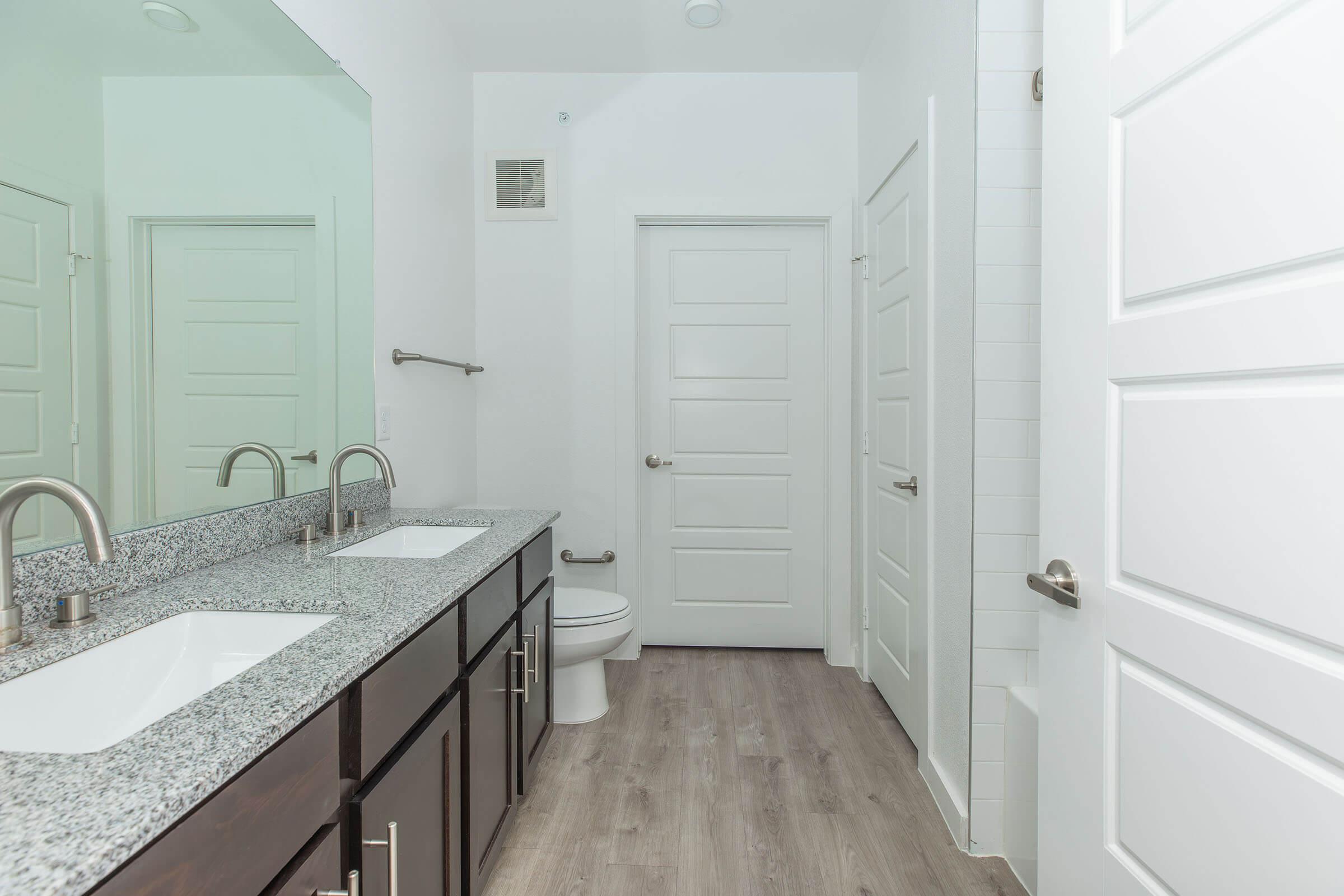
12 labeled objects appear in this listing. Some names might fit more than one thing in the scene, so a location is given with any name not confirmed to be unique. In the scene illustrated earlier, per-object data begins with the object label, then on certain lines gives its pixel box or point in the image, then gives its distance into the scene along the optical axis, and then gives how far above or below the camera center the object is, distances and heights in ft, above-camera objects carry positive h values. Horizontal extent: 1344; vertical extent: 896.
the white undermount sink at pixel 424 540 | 6.05 -1.00
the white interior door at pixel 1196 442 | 2.07 -0.04
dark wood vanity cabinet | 2.07 -1.52
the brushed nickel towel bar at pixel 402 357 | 7.25 +0.77
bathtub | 5.05 -2.70
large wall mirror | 3.25 +1.05
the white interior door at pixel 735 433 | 10.14 -0.06
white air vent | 9.86 +3.46
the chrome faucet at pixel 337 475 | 5.57 -0.38
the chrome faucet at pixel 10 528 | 2.54 -0.37
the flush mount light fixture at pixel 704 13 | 8.16 +5.02
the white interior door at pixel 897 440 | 7.00 -0.12
